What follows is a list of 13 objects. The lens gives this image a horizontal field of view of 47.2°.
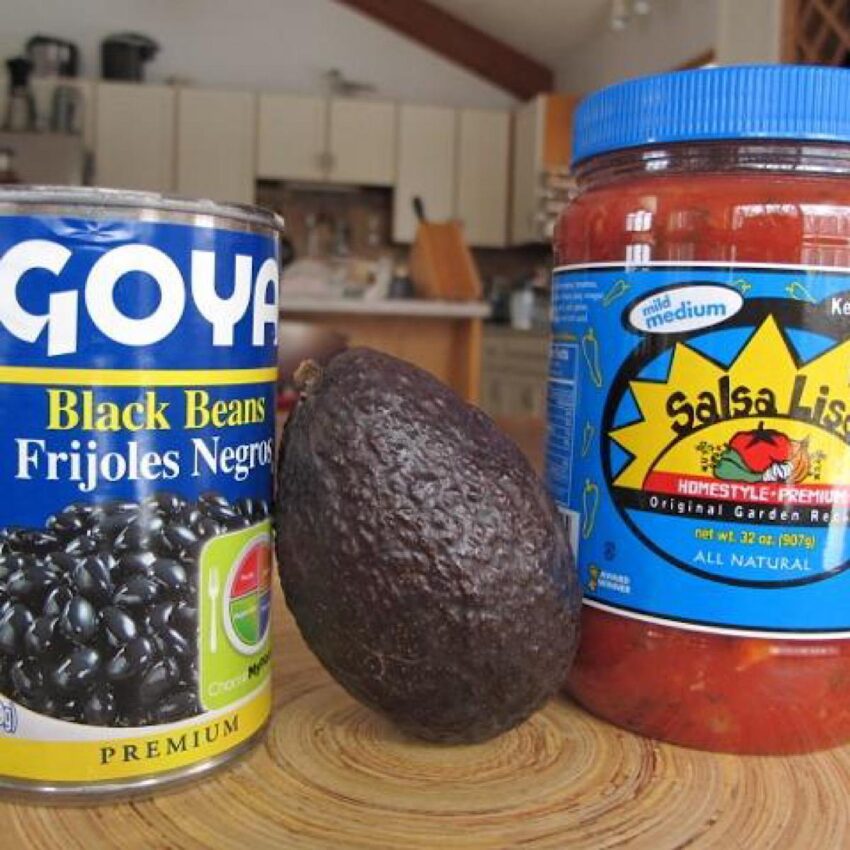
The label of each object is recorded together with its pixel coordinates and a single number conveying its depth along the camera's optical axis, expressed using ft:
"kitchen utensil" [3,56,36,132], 14.89
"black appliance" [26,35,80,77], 15.25
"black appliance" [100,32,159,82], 15.39
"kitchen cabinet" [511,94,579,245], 15.40
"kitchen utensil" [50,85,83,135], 15.10
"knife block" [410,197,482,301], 9.46
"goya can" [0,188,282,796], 1.11
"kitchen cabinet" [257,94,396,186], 16.05
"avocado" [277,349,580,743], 1.24
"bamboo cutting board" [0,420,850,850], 1.13
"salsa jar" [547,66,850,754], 1.30
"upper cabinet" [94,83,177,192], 15.51
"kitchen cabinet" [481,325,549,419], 13.94
